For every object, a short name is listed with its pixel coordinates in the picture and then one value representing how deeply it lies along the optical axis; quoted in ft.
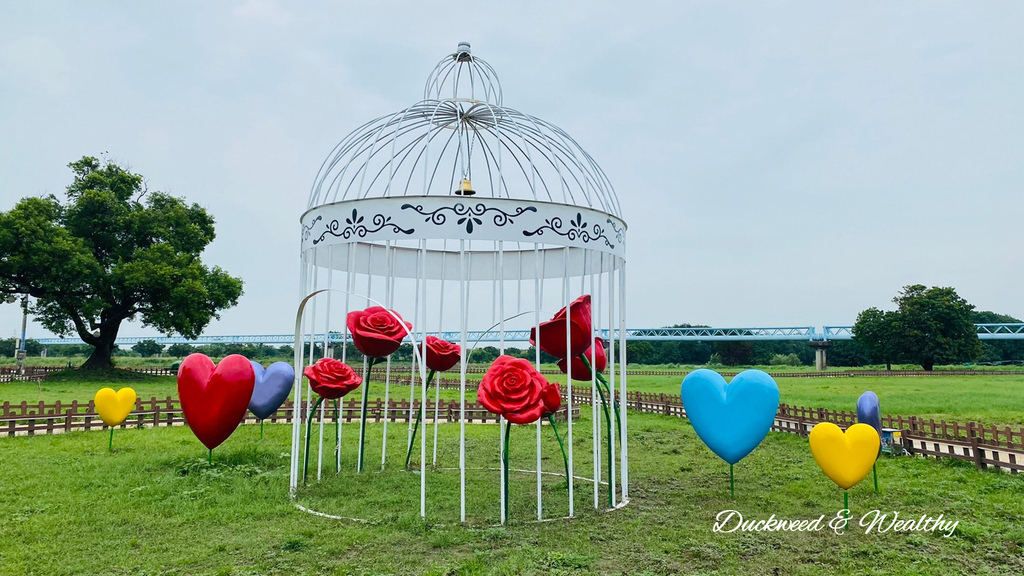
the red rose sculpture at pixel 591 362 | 26.97
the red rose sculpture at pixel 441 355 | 30.66
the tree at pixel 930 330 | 148.25
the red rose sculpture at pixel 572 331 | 24.62
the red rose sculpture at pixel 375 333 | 28.22
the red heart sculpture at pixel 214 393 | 30.89
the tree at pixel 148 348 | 237.66
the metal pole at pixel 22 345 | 93.66
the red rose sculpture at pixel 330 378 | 28.48
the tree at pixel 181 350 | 216.47
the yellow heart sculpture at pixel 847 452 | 23.47
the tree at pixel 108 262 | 85.35
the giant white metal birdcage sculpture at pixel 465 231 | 23.35
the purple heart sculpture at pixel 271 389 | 44.14
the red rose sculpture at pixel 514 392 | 21.85
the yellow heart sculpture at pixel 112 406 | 40.88
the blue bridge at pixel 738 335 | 182.80
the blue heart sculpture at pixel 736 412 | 27.94
